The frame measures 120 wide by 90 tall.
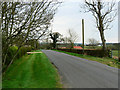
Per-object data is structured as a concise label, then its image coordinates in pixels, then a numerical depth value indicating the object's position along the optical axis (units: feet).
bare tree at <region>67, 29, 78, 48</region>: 153.78
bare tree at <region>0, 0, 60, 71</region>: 18.93
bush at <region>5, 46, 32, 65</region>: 29.58
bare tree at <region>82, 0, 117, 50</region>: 57.82
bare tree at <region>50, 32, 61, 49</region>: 192.60
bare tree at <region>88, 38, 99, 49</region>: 124.67
